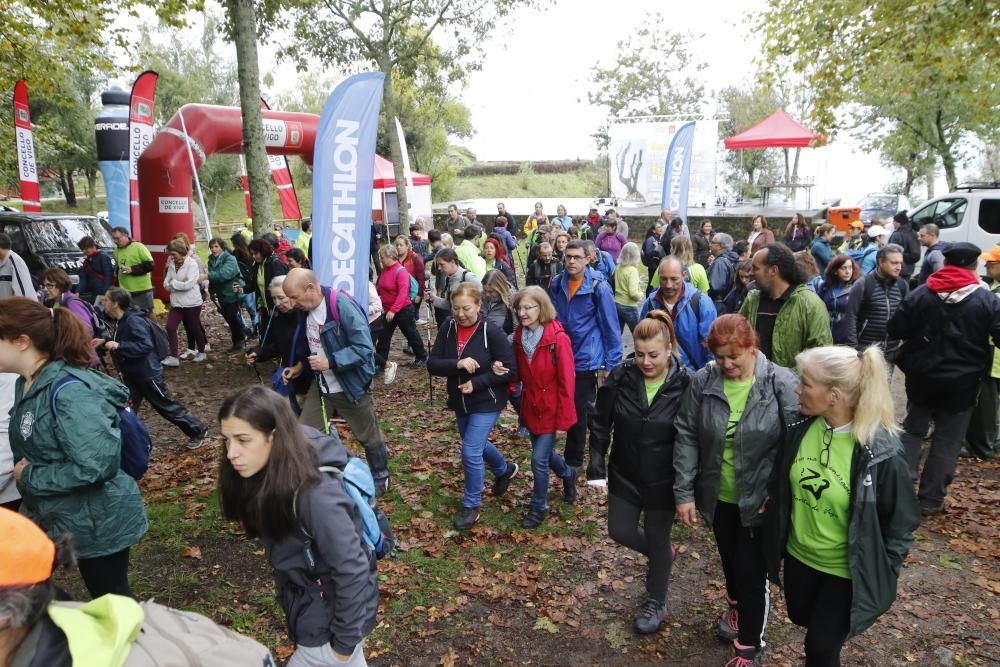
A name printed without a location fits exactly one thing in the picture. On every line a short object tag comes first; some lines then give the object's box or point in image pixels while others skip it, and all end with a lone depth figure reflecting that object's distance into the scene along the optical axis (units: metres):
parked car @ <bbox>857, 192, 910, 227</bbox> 24.59
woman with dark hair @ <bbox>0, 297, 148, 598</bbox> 2.76
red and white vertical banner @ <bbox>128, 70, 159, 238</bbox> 13.62
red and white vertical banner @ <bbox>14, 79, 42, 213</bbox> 15.91
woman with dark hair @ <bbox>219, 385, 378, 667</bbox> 2.23
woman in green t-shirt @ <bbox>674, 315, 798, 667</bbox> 3.10
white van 13.68
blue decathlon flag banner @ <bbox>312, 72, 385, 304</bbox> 6.46
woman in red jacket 4.59
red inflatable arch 12.70
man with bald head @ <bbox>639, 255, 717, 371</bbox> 5.01
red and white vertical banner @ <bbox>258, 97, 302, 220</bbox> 18.38
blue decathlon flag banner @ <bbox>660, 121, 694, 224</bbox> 16.54
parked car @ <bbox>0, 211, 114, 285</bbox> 12.38
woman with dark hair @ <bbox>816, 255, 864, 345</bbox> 6.50
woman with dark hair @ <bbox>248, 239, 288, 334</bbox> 8.25
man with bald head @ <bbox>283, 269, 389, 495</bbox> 4.63
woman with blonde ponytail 2.59
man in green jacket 4.53
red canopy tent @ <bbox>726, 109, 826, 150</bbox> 23.67
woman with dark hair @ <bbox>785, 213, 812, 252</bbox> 12.65
